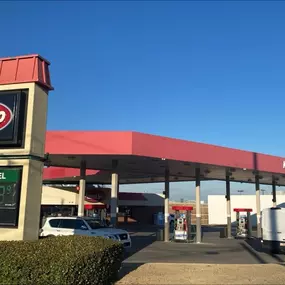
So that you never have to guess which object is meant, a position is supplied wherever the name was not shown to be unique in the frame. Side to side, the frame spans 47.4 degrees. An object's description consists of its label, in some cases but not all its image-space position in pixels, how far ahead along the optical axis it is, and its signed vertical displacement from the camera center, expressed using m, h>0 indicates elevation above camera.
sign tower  8.00 +1.73
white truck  15.93 -0.68
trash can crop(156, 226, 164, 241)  22.38 -1.55
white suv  14.19 -0.75
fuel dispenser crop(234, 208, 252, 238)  25.35 -0.89
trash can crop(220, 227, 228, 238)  25.91 -1.48
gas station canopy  16.51 +3.38
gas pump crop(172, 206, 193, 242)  21.62 -0.83
